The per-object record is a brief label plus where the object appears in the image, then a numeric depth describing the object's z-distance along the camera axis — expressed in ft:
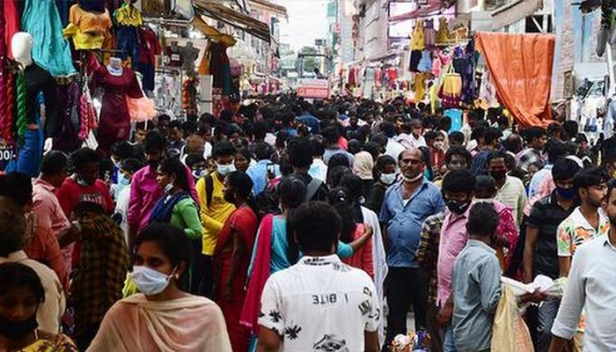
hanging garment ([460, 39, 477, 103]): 61.98
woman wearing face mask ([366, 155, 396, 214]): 28.60
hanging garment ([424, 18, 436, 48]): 98.22
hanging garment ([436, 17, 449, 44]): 94.43
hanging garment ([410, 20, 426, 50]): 99.30
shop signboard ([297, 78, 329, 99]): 165.78
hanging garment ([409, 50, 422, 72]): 98.32
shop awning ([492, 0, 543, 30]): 65.72
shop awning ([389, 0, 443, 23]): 145.98
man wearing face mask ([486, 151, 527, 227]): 27.68
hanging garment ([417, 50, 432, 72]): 96.98
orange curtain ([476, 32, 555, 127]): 49.75
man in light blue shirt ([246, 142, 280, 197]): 30.09
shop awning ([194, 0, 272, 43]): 57.44
